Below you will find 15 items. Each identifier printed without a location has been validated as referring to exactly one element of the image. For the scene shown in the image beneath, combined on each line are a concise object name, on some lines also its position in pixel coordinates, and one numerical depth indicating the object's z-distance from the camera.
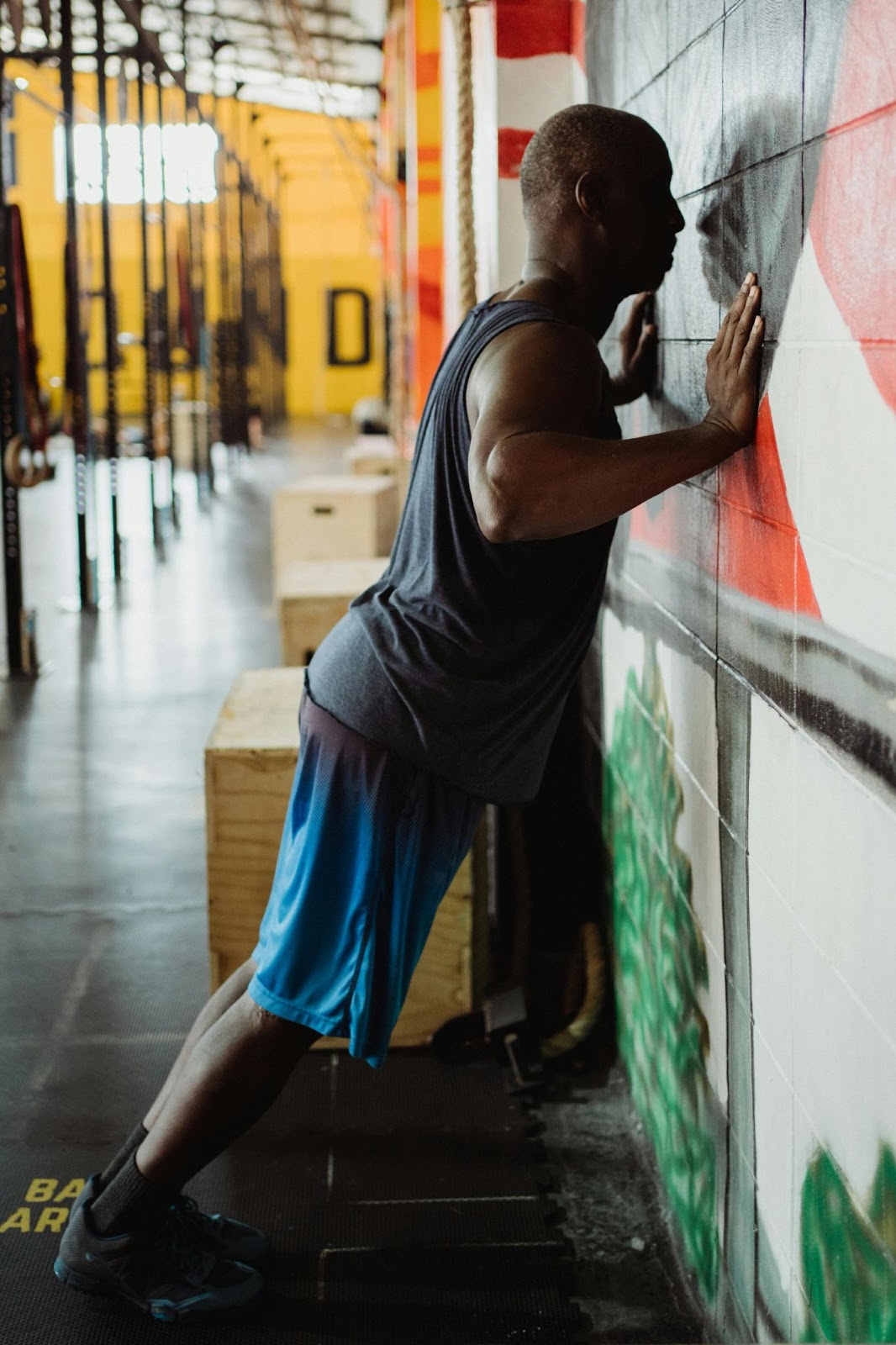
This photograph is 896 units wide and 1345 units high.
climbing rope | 2.74
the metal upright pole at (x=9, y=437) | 5.15
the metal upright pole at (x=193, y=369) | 10.14
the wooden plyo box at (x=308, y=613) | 3.92
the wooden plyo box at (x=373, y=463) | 7.37
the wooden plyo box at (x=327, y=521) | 5.82
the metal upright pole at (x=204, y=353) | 11.68
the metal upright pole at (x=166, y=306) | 8.48
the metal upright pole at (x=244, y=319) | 14.19
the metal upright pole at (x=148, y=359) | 8.02
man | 1.68
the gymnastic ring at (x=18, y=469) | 5.14
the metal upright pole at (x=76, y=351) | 5.80
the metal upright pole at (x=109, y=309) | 6.82
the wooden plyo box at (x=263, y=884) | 2.58
